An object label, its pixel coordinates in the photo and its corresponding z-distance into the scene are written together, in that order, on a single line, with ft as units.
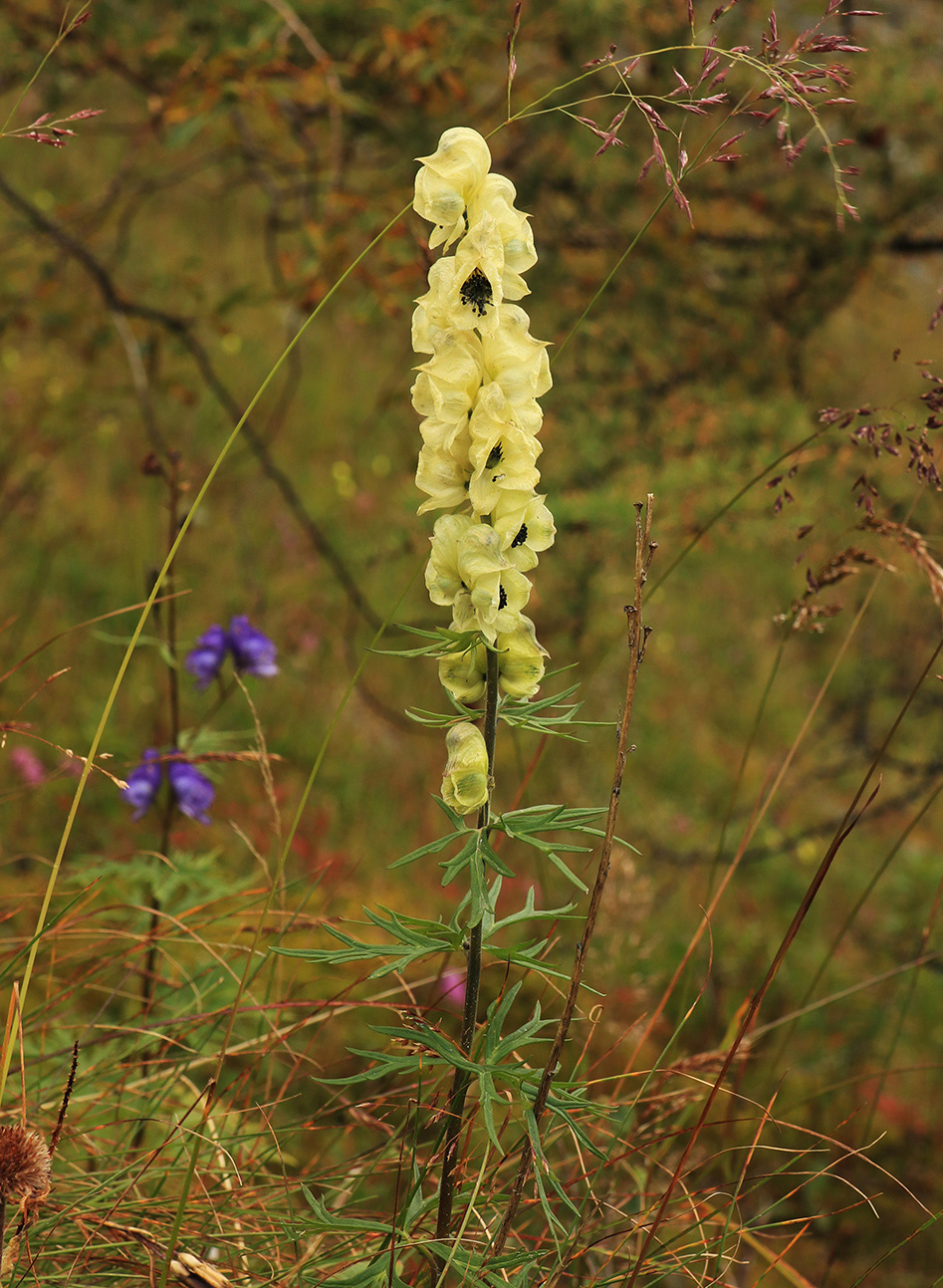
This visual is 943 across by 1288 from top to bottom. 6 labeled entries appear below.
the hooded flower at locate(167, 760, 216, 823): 7.99
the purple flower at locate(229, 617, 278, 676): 8.66
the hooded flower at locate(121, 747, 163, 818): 8.02
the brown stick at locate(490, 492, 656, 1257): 4.15
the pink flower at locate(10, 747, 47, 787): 10.62
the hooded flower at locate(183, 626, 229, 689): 8.61
